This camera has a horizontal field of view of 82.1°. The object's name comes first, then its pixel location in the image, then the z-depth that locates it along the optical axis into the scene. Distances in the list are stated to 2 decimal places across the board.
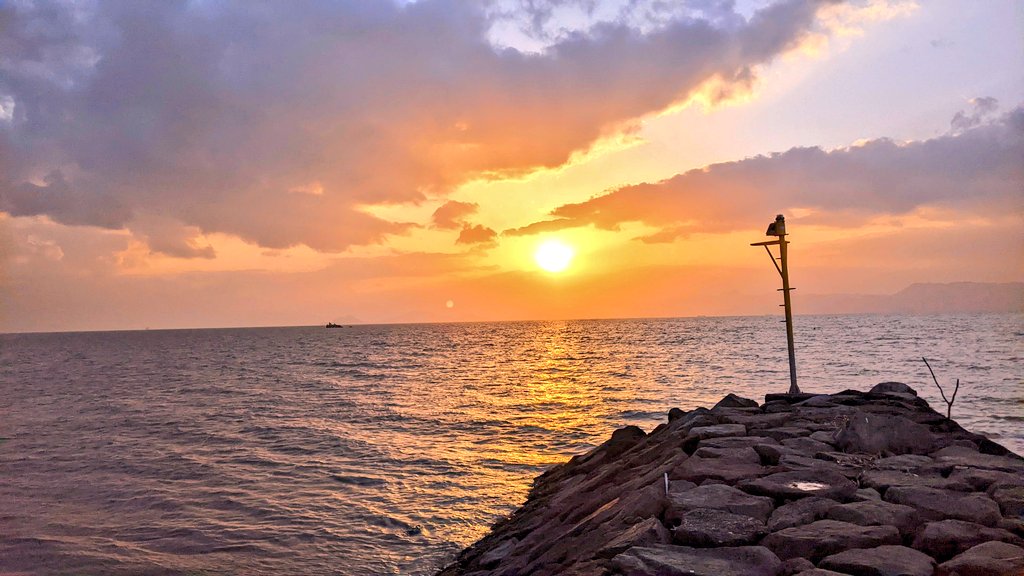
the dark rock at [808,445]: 8.87
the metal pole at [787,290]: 14.66
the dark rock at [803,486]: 6.95
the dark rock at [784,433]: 9.95
